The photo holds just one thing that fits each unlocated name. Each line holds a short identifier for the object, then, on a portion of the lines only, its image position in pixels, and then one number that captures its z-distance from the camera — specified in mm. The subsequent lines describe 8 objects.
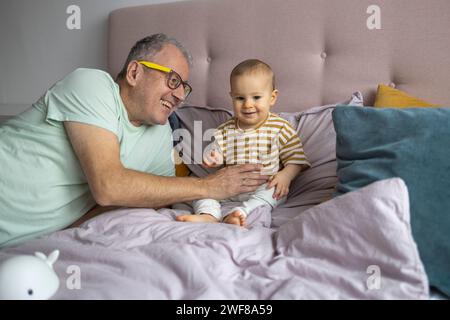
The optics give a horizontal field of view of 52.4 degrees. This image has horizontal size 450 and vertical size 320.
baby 1589
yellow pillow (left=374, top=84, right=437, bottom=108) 1570
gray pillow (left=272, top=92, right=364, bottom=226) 1506
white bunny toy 914
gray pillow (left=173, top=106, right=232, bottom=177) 1806
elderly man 1363
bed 974
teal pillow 1014
